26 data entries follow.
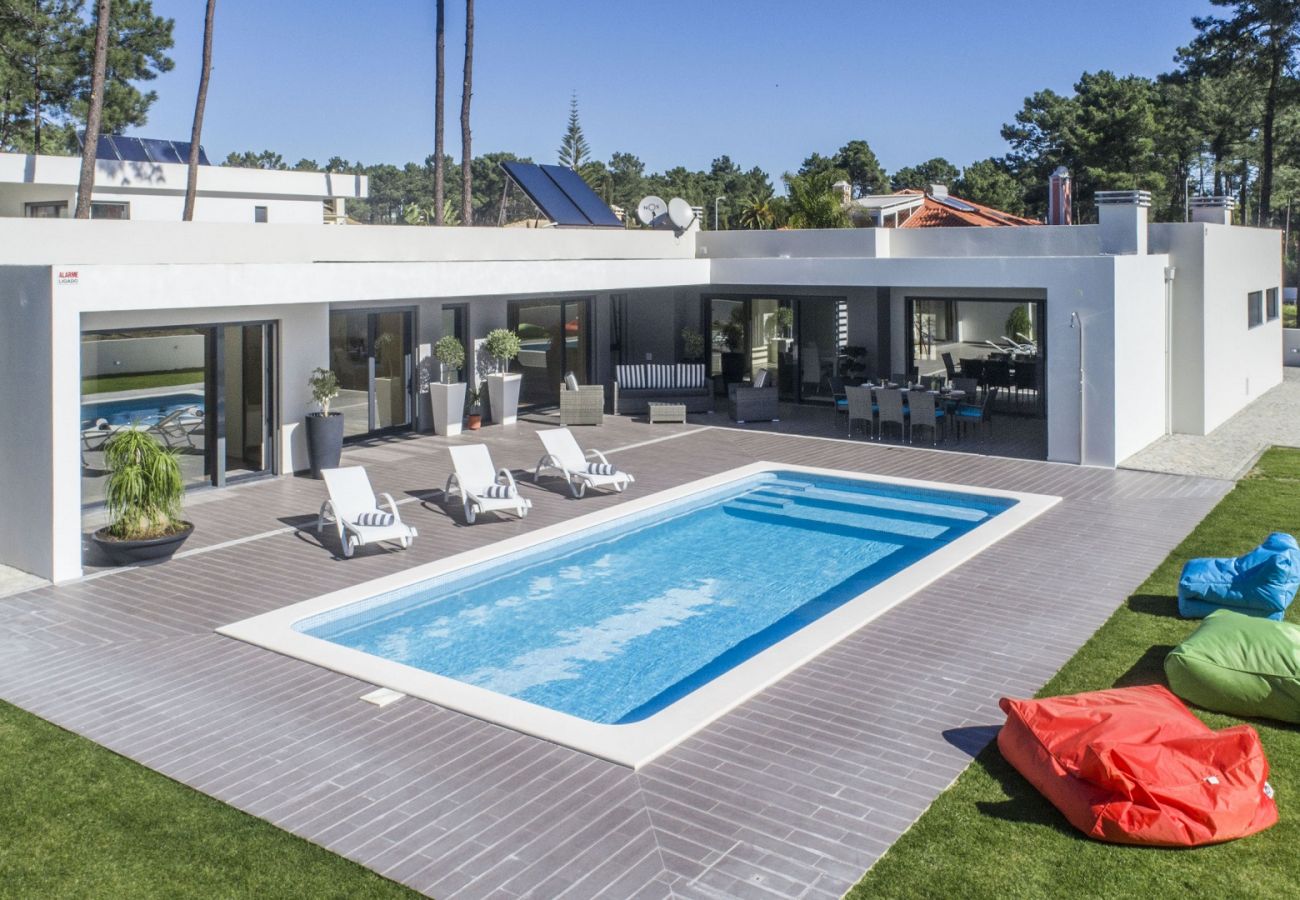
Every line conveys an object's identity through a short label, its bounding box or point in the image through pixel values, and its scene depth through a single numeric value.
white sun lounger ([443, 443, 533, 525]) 14.34
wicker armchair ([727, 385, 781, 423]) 22.00
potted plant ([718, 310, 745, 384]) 24.95
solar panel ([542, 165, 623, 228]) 24.77
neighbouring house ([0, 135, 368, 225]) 33.72
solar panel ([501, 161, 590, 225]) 23.88
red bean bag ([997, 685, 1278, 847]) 6.54
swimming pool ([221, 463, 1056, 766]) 9.07
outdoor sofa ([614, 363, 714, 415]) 23.09
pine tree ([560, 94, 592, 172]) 78.31
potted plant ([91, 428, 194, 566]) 12.10
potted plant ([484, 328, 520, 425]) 21.34
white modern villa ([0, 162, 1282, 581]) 12.45
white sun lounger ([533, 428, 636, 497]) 15.80
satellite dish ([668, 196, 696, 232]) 23.36
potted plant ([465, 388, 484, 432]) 21.34
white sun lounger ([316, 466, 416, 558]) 12.88
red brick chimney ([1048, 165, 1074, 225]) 22.11
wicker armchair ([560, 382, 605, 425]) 21.80
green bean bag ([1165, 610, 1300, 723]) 8.20
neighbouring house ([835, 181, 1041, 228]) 31.45
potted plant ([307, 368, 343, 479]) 16.75
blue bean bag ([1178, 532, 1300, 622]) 10.09
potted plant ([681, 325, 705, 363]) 24.17
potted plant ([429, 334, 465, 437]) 20.11
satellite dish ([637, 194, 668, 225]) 24.92
